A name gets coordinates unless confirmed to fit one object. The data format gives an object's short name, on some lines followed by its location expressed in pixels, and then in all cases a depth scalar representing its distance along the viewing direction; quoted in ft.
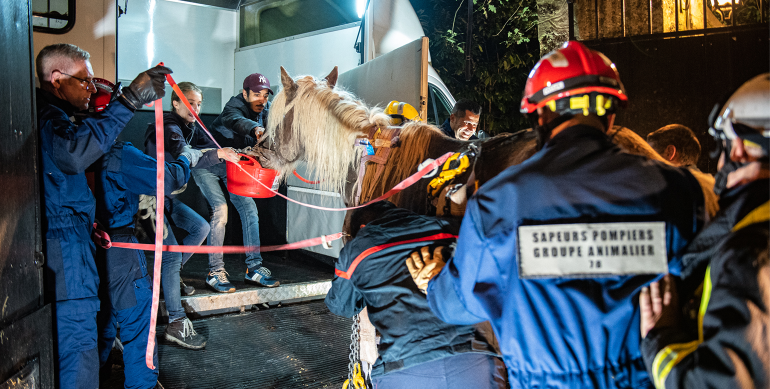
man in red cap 13.01
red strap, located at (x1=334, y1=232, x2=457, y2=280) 5.62
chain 7.34
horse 7.00
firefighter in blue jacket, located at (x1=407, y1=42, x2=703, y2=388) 3.56
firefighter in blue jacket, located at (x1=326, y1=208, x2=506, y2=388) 5.31
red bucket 11.21
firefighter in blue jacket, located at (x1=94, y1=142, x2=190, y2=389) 8.63
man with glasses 7.27
